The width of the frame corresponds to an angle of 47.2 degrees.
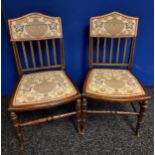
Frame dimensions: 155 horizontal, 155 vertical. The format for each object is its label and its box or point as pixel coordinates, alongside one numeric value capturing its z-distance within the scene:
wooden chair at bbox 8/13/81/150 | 1.26
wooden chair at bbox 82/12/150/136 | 1.32
